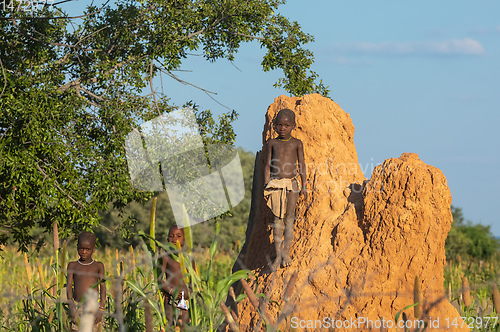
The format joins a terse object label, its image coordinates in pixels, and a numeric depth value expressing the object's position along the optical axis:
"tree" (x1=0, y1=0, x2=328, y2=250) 19.19
